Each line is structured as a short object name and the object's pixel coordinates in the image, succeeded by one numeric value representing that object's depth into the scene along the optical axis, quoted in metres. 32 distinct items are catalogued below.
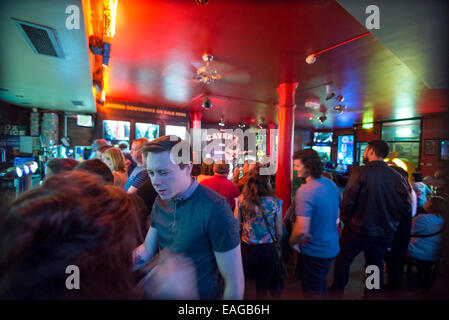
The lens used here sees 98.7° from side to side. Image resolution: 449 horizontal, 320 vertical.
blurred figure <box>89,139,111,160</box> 3.70
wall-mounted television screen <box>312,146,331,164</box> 14.28
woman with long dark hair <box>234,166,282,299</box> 1.78
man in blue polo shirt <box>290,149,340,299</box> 1.60
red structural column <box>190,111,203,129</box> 8.91
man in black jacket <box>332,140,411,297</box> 1.87
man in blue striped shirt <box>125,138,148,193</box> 2.12
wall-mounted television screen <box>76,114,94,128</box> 7.34
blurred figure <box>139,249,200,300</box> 0.70
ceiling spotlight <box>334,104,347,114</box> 5.26
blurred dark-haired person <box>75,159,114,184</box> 1.69
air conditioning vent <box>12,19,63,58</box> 2.12
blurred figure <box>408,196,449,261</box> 2.19
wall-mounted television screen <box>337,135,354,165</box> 12.55
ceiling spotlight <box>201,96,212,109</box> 5.24
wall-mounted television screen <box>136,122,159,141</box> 8.00
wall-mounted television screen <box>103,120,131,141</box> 7.53
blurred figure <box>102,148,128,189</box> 2.59
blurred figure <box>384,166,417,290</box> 2.05
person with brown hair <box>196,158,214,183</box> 2.96
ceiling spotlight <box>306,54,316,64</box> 3.25
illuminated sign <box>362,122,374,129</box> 10.70
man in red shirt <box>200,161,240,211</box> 2.32
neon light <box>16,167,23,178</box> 2.86
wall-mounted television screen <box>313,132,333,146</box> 14.07
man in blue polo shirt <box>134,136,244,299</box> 0.99
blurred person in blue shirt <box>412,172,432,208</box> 2.45
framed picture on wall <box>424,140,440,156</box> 8.46
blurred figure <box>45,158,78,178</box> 1.79
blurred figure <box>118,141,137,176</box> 4.04
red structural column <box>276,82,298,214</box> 4.57
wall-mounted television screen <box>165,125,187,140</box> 8.51
